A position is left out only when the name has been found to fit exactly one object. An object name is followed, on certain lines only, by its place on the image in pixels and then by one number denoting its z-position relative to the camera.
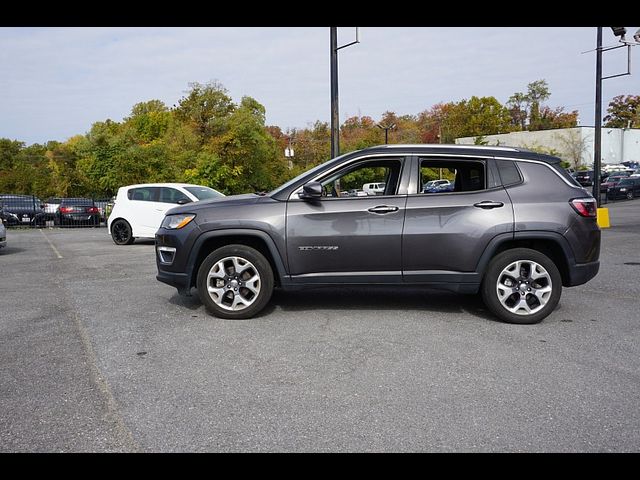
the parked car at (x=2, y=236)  12.57
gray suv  5.89
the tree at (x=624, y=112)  103.16
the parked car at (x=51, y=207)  26.16
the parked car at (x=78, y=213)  24.73
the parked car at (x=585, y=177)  48.66
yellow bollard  16.87
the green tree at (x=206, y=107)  36.62
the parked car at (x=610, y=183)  38.24
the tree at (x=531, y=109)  88.25
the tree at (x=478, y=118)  83.19
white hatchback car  14.57
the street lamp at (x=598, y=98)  16.73
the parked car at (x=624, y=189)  37.69
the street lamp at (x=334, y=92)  13.26
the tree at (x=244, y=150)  35.91
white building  66.88
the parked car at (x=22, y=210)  24.73
